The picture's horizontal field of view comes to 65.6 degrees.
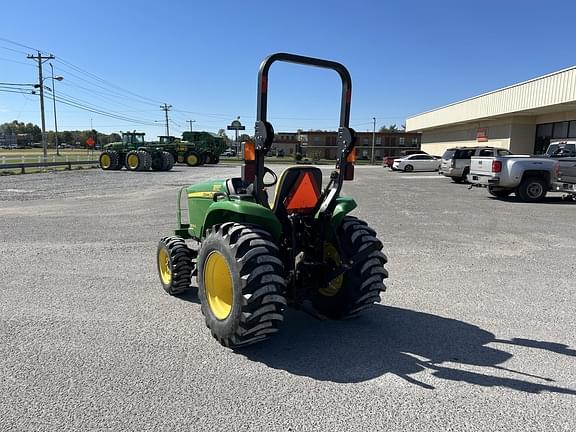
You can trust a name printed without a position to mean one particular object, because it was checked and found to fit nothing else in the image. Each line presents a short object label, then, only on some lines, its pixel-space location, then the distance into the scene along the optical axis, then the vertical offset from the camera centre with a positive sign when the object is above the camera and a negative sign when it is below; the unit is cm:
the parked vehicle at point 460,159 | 2238 -30
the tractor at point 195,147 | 4006 +15
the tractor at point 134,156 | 3281 -60
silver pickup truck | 1530 -70
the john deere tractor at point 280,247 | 368 -88
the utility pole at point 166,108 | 9475 +843
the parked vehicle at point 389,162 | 4404 -95
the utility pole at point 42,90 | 4356 +548
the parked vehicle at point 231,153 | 9262 -78
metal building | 2381 +266
